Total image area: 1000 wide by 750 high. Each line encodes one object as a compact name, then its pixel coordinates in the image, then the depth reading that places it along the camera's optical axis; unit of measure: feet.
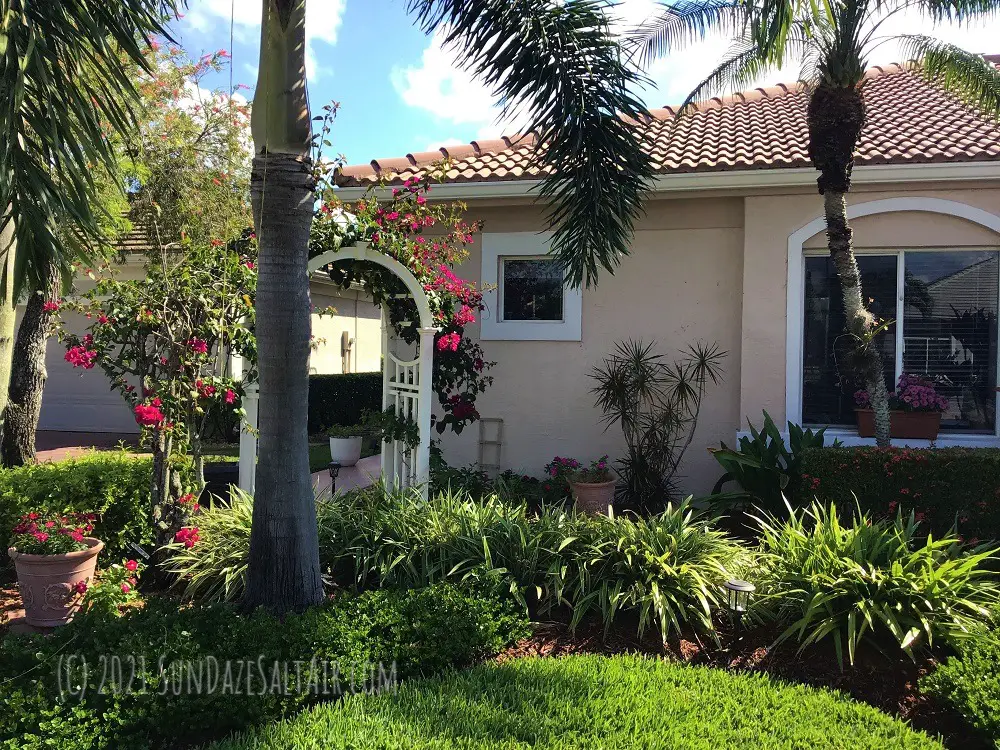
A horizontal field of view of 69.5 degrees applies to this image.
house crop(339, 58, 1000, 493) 24.26
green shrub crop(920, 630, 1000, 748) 10.62
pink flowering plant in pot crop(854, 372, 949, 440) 23.72
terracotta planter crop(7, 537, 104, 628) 15.84
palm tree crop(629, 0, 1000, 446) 20.43
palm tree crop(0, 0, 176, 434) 13.97
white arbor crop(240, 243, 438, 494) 20.61
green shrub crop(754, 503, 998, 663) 13.07
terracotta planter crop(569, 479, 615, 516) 23.07
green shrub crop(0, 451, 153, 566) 18.79
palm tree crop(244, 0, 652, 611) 13.92
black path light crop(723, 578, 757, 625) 14.62
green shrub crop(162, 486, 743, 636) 14.94
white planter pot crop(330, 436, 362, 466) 31.45
